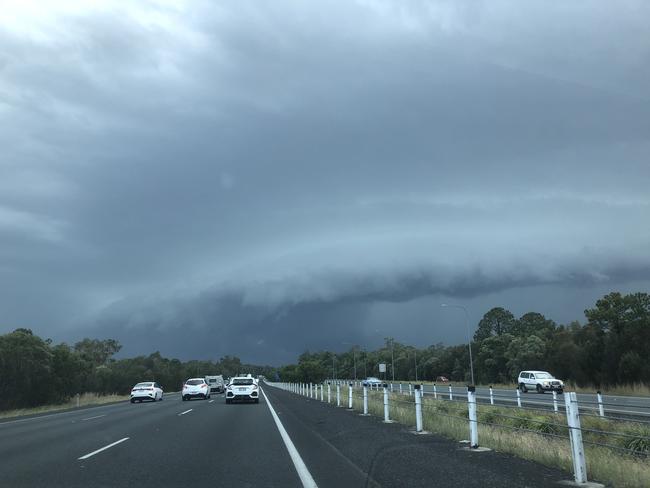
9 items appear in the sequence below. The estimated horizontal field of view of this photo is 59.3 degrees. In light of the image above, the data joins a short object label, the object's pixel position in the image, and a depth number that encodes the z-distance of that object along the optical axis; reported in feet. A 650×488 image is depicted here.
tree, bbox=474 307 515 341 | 383.71
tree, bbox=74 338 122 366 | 428.56
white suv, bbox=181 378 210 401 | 146.61
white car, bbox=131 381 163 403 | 145.79
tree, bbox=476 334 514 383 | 297.53
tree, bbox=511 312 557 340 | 349.70
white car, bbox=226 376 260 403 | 119.24
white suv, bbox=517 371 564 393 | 151.74
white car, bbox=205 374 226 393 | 227.40
